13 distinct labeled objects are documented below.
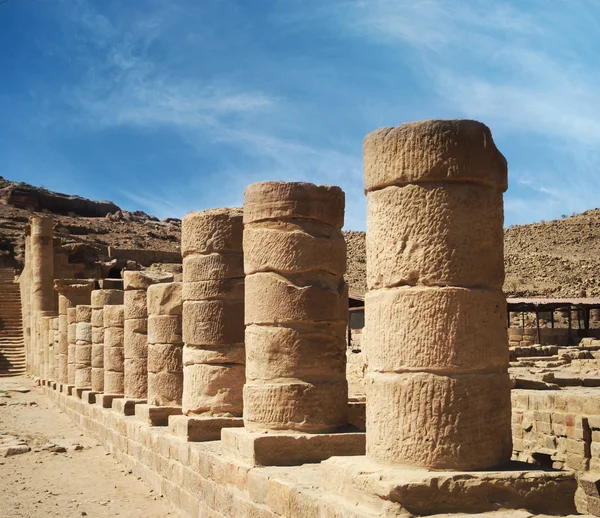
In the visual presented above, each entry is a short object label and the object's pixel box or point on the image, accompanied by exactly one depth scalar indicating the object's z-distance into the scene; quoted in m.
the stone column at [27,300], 29.84
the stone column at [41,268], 29.41
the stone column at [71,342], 20.30
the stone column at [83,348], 18.62
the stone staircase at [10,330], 29.62
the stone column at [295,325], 7.70
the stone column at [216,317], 9.54
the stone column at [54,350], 22.95
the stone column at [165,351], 11.52
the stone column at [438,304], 5.28
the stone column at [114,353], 15.45
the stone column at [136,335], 13.57
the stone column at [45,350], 24.39
